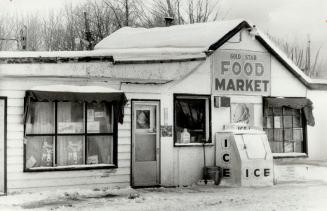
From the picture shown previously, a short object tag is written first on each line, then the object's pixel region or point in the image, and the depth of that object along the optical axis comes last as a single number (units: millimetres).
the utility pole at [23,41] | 24262
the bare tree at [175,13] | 41594
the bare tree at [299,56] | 46469
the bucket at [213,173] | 15133
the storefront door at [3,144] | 12781
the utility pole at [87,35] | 36000
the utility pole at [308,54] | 41312
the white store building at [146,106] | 13102
